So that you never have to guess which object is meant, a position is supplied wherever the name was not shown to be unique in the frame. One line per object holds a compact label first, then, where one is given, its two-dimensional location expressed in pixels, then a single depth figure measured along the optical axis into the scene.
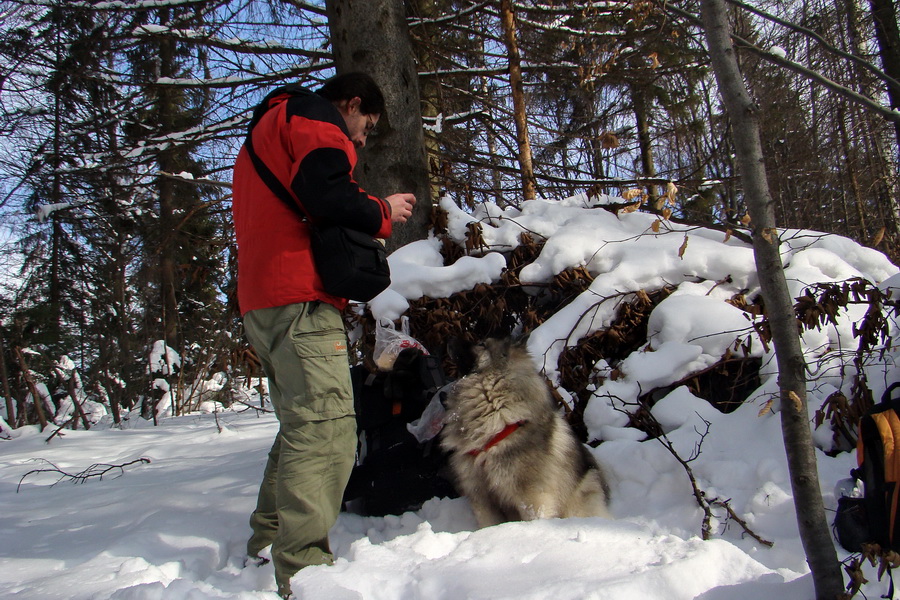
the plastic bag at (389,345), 2.88
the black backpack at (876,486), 1.83
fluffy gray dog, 2.52
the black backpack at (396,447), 2.84
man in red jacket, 1.93
